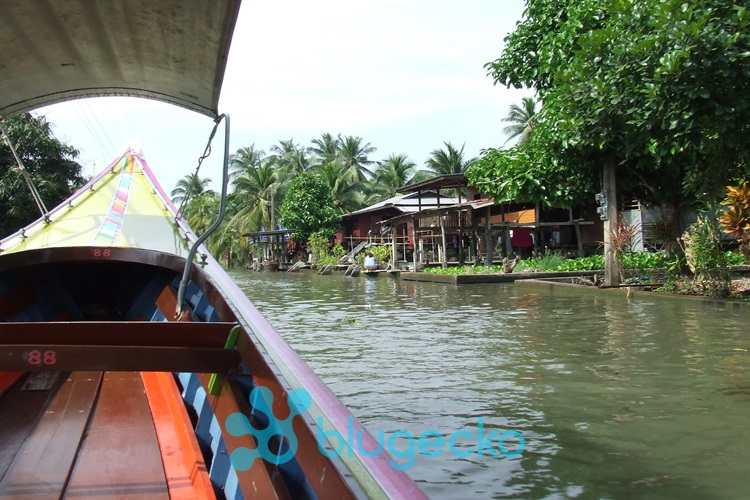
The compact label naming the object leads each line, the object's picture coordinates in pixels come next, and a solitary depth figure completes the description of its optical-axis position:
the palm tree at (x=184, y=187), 45.41
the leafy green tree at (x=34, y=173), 18.69
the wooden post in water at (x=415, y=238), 22.28
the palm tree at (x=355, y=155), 41.97
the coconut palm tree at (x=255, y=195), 39.47
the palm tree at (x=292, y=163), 40.78
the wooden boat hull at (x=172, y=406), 1.86
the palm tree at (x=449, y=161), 36.69
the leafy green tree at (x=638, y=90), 7.43
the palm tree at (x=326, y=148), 42.91
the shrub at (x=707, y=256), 9.75
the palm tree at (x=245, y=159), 41.28
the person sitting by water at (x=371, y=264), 23.78
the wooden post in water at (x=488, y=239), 20.67
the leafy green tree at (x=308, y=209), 33.00
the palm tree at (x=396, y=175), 39.88
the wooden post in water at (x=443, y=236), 21.02
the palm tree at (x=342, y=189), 38.34
